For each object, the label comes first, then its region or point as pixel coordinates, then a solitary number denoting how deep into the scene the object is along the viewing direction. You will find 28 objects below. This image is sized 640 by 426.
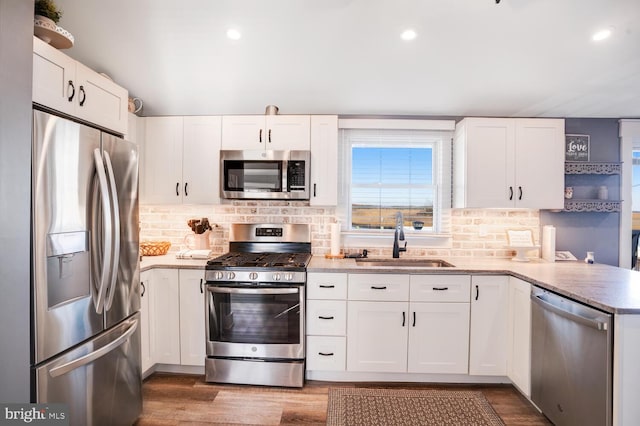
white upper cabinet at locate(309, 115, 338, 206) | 2.92
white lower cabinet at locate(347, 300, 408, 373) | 2.51
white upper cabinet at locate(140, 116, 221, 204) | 2.95
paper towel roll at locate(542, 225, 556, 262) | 2.88
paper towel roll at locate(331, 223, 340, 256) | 3.02
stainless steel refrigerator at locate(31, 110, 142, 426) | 1.38
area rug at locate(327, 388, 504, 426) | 2.07
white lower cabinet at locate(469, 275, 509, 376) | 2.47
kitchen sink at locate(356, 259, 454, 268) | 2.99
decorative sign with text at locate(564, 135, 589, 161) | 3.00
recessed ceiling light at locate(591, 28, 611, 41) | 2.05
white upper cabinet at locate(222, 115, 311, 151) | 2.92
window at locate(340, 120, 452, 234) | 3.22
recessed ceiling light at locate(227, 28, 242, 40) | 2.13
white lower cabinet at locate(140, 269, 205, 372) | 2.57
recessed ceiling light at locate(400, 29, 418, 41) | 2.12
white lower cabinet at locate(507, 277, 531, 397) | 2.23
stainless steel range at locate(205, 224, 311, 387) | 2.47
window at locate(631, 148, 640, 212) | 3.05
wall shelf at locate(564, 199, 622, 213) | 2.94
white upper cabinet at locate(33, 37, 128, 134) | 1.47
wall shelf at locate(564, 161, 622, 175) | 2.94
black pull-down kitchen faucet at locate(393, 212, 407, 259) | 3.04
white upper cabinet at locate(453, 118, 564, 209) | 2.82
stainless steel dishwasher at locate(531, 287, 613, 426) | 1.57
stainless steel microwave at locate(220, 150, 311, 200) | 2.85
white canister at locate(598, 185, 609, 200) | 2.96
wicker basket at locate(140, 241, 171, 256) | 3.00
